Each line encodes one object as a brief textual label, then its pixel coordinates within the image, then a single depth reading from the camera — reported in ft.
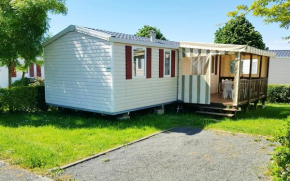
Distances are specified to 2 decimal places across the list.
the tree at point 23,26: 28.84
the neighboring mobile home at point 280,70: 54.65
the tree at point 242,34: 61.16
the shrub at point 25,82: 54.19
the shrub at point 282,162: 9.42
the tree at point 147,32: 77.66
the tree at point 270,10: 31.07
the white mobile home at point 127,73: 25.08
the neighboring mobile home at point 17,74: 64.23
